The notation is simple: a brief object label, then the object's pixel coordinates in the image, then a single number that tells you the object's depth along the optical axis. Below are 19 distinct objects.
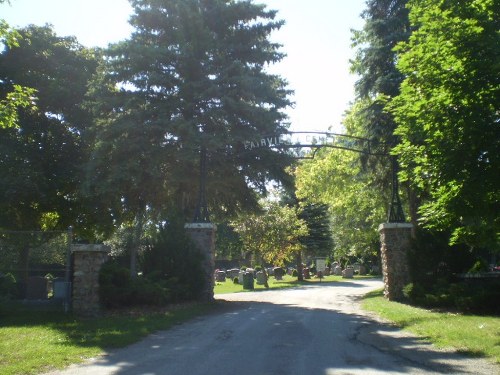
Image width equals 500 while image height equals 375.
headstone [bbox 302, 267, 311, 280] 46.61
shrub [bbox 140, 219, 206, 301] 17.06
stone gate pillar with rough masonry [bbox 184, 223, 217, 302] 18.30
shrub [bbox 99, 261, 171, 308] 14.19
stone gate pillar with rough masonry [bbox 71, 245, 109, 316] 13.70
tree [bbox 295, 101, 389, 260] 23.83
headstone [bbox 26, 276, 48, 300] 16.05
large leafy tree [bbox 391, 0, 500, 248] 9.03
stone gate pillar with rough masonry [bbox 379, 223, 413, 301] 18.23
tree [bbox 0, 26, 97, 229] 21.94
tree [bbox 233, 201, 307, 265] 37.09
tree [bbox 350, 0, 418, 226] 19.81
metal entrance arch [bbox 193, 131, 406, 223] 18.70
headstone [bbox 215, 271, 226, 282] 47.54
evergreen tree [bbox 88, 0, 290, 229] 18.44
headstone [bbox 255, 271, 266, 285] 36.31
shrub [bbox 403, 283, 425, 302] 16.03
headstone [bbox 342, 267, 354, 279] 48.12
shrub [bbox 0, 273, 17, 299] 14.10
